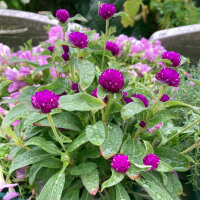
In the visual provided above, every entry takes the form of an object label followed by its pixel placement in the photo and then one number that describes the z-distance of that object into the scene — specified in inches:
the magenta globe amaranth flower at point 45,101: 15.2
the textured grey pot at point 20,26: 55.0
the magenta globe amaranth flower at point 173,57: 21.4
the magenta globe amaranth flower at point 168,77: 19.0
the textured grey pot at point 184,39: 53.3
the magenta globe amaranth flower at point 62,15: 24.5
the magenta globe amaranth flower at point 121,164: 19.0
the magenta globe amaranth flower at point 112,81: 17.8
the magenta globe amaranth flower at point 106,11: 22.2
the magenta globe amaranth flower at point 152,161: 19.4
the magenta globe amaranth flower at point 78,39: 21.7
